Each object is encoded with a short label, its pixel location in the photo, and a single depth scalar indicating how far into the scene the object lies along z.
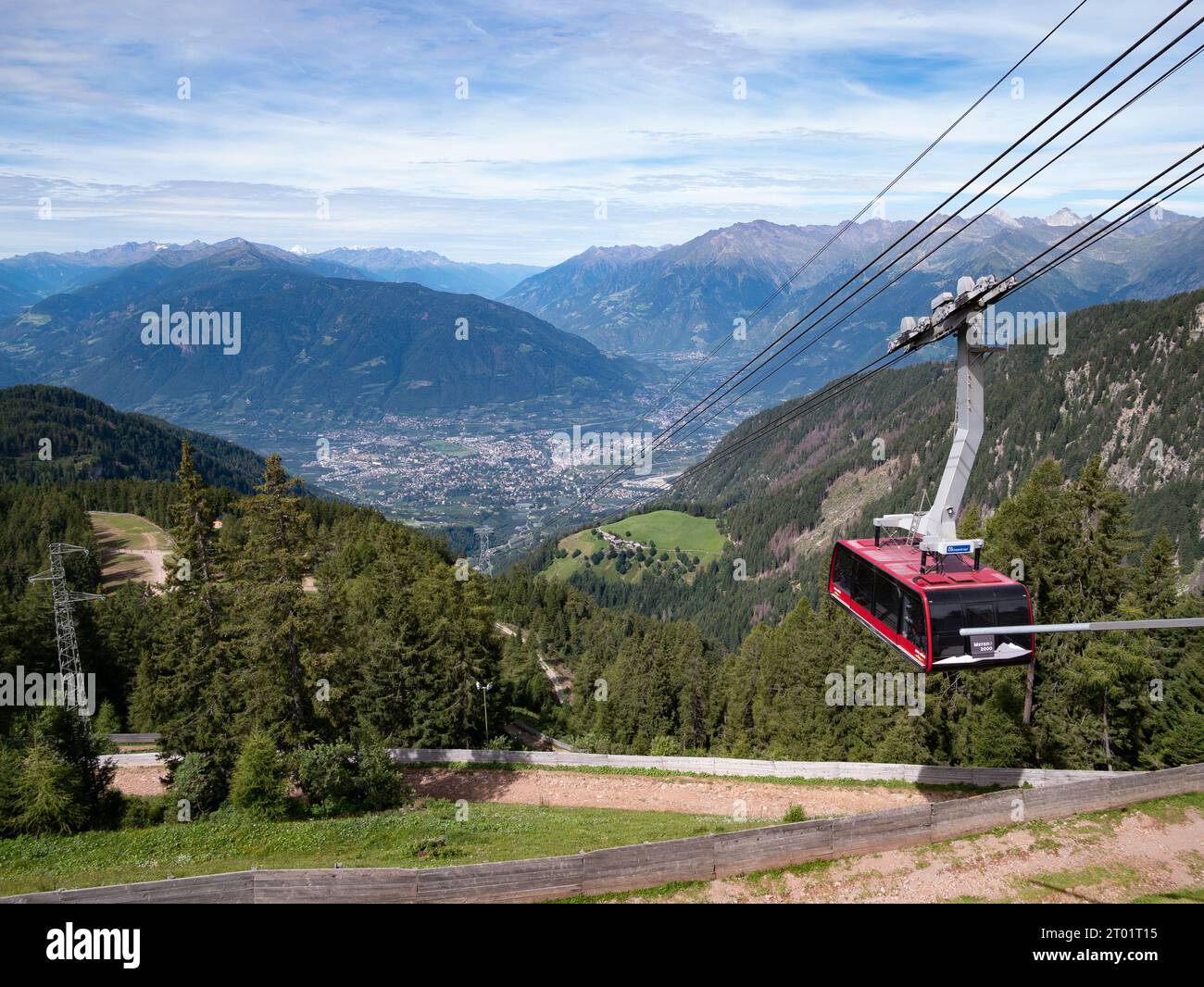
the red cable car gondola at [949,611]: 16.61
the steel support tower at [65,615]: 39.22
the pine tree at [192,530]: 28.44
